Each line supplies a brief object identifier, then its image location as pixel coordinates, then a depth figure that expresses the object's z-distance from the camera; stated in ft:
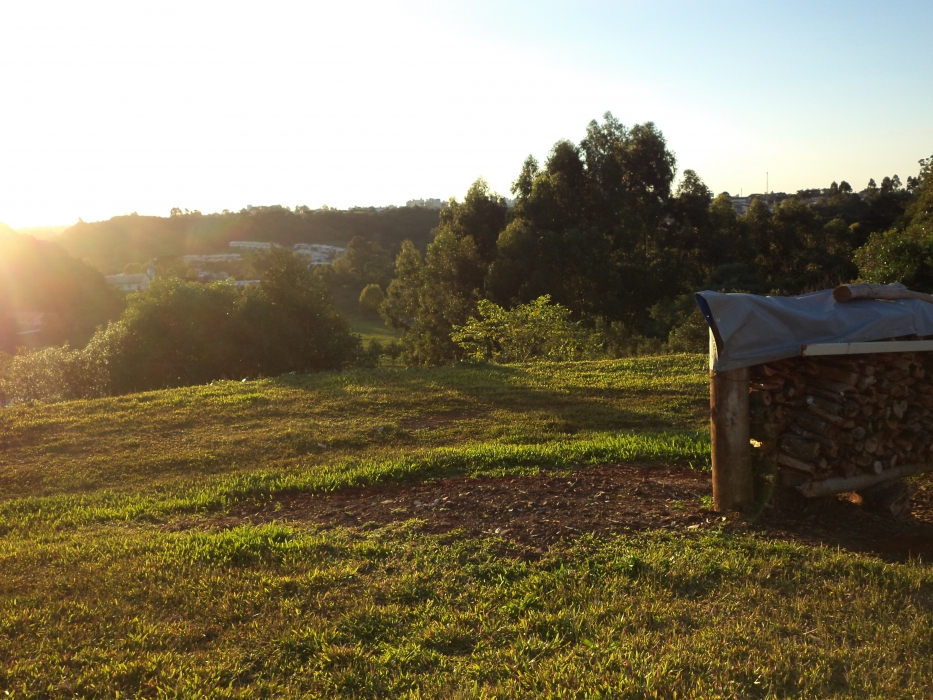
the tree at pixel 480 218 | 102.37
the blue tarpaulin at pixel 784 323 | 16.80
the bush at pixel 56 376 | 52.54
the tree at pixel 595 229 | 93.04
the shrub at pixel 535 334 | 56.70
